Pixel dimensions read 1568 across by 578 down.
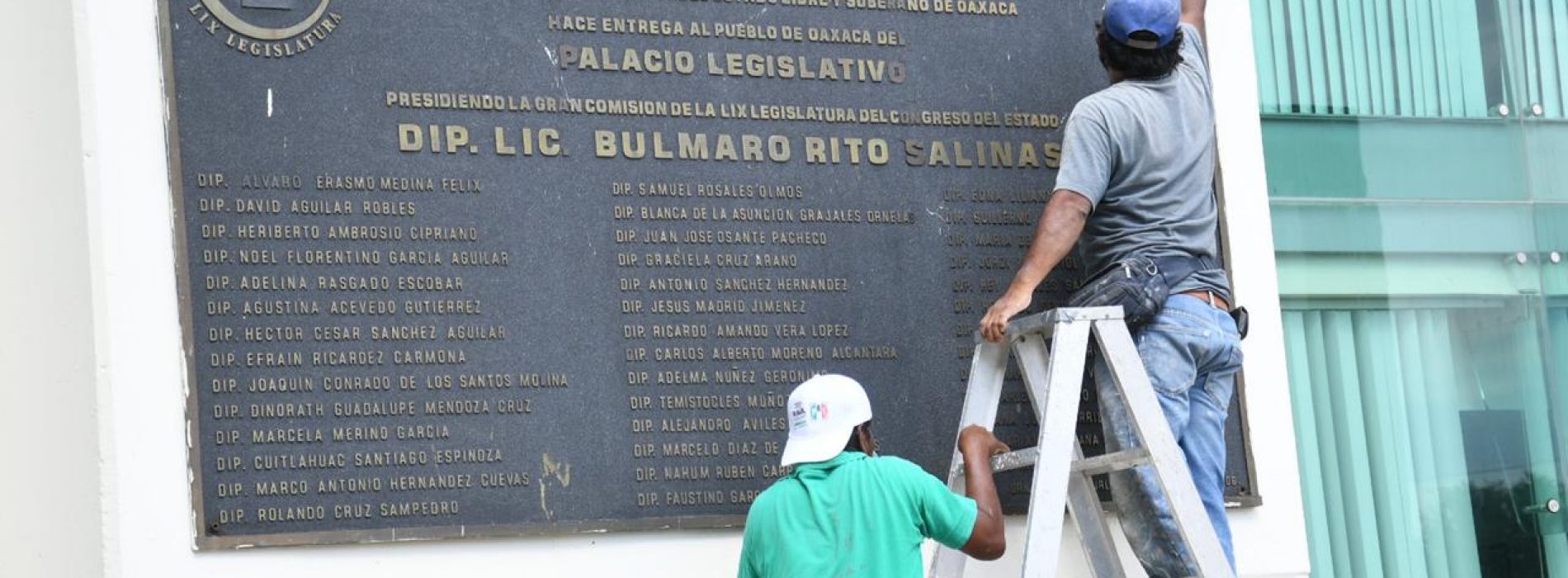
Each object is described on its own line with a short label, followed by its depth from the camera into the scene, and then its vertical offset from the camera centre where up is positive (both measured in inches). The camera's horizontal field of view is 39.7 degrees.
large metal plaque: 243.9 +28.8
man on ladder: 256.2 +24.8
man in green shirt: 209.5 -4.7
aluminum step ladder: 239.6 -0.7
